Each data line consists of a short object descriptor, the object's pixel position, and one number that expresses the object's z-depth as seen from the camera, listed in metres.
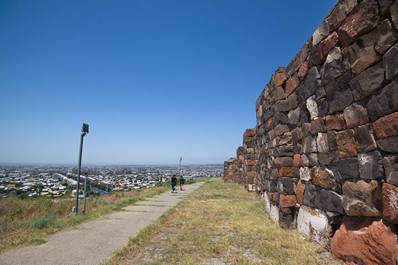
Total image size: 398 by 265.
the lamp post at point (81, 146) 7.35
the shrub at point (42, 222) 5.44
